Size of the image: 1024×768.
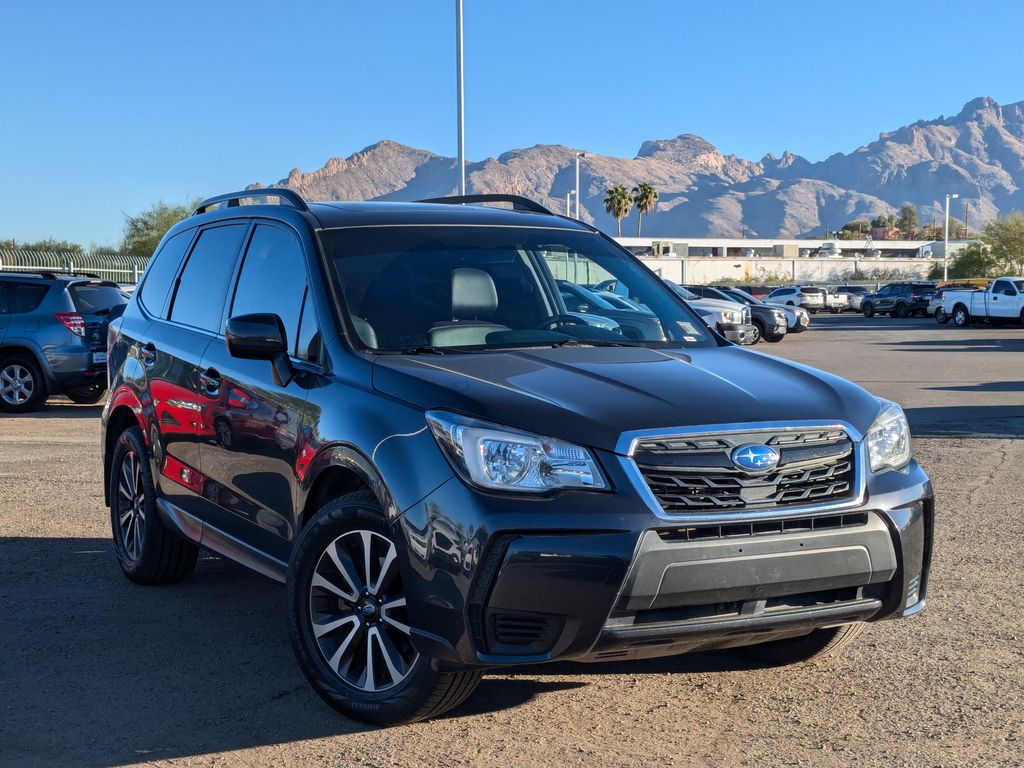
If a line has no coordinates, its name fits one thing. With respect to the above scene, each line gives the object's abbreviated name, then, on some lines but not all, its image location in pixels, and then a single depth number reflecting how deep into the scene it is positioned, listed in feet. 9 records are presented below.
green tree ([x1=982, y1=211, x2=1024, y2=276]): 282.15
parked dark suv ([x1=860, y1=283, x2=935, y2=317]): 198.59
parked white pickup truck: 143.02
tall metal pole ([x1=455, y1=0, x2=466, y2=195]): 100.63
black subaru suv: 11.94
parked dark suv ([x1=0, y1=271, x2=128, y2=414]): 50.19
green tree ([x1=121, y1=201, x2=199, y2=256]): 217.77
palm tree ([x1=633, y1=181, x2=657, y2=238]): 341.21
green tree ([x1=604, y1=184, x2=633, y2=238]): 332.19
